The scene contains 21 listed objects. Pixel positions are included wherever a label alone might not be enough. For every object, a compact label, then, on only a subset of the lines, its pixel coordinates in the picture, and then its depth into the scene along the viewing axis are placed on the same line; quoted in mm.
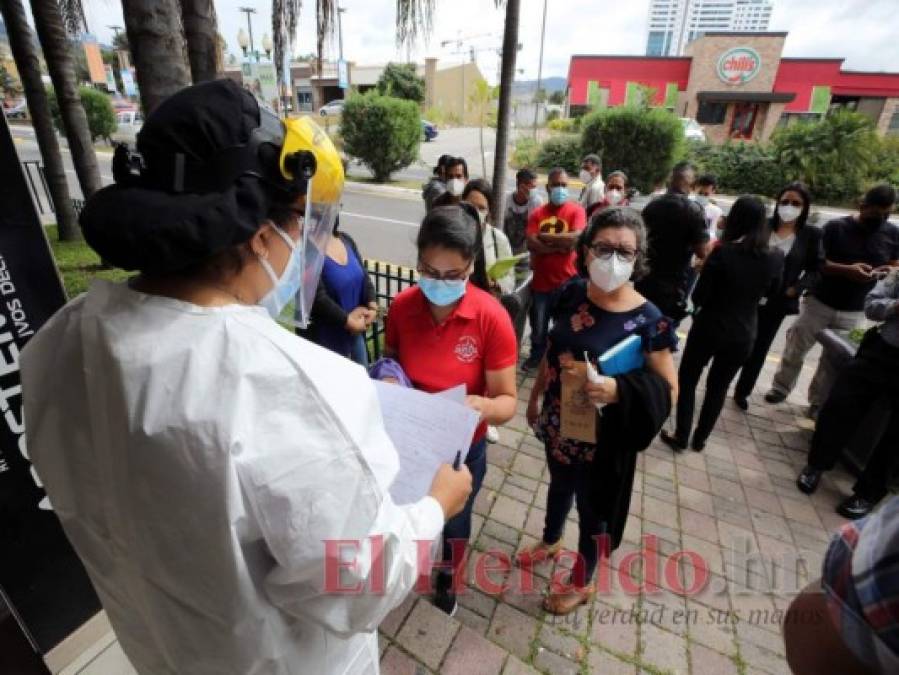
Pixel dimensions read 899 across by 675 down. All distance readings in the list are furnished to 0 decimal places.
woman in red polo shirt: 1874
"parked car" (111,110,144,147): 25066
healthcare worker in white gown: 721
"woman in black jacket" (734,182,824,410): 3838
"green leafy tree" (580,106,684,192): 16625
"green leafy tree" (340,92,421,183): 17031
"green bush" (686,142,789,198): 17516
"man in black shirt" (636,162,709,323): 3721
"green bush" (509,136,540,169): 21578
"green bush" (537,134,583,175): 20156
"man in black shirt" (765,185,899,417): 3742
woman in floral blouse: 2014
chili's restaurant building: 28078
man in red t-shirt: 4422
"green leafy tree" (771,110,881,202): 15547
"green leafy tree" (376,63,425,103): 34375
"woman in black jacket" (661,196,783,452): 3141
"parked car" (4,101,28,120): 31078
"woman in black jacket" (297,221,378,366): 2979
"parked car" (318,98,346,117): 33594
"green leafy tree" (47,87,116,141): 22422
